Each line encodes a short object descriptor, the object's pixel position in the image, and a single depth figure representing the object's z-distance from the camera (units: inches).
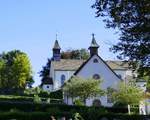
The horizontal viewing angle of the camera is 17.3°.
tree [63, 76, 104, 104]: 2942.9
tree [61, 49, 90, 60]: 4547.2
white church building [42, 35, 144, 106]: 3339.1
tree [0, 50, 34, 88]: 4138.5
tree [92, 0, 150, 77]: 892.6
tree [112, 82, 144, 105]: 2760.8
